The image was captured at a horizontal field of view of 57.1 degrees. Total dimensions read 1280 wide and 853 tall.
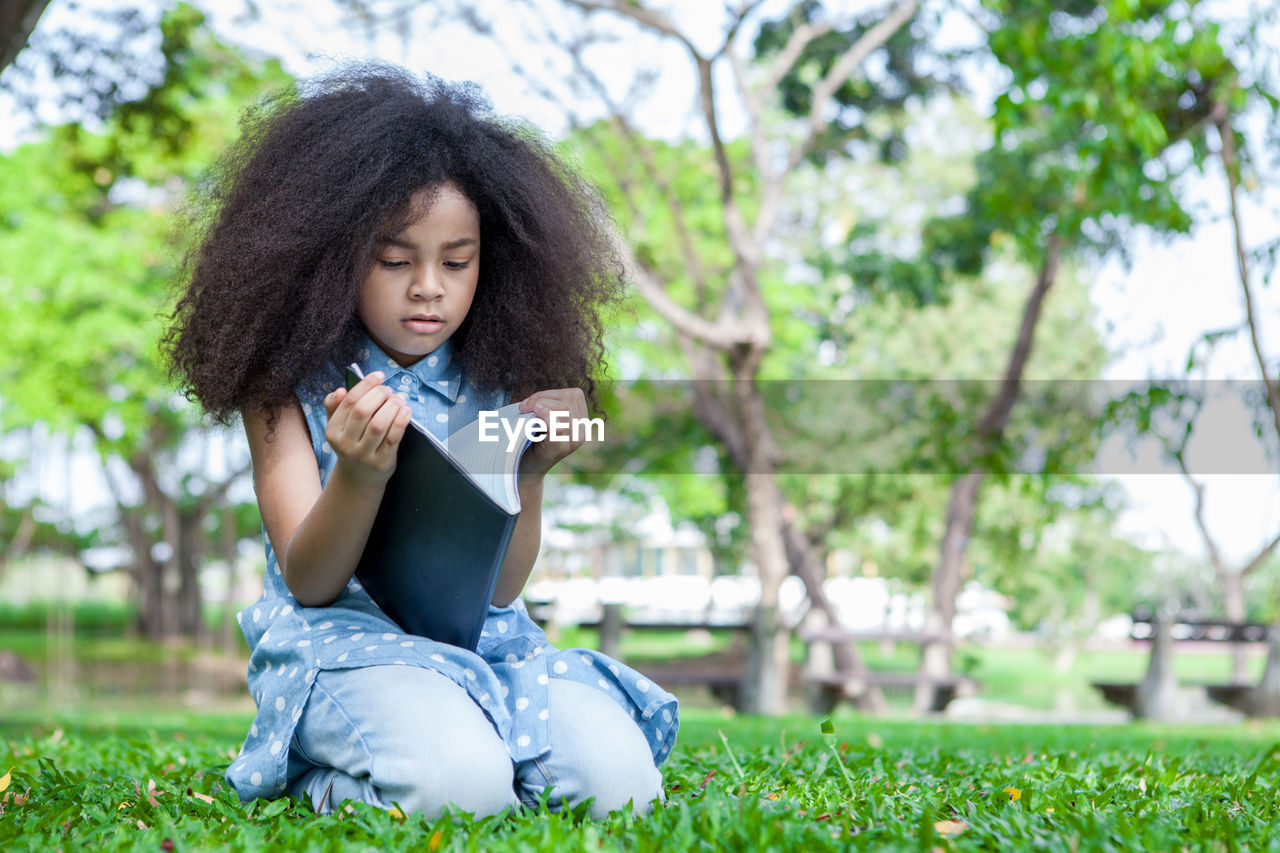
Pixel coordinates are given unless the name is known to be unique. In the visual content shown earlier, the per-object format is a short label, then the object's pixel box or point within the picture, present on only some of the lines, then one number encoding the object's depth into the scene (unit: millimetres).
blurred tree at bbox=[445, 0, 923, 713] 10102
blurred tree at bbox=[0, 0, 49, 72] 3887
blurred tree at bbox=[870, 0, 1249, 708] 5879
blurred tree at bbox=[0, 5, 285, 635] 13305
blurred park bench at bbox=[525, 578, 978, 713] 10477
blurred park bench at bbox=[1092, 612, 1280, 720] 11094
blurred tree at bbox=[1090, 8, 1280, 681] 5988
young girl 2064
